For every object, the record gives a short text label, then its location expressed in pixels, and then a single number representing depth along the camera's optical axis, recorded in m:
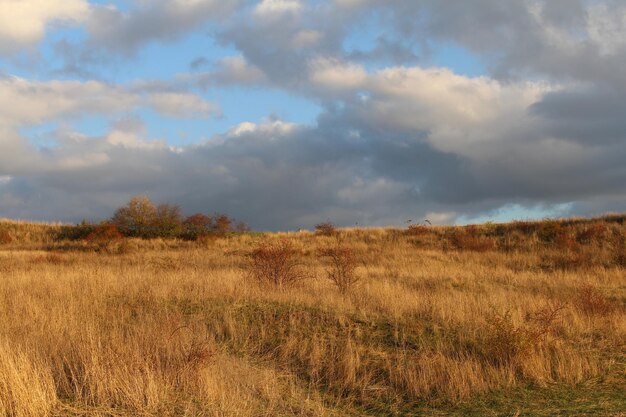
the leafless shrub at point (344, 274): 15.80
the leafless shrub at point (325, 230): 43.78
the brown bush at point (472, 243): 34.09
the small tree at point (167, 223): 43.44
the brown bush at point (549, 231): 35.72
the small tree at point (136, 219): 43.75
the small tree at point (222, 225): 44.53
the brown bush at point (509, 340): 9.46
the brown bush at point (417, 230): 41.58
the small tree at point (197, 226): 43.59
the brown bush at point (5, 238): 45.75
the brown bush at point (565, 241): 31.74
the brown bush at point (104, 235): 41.07
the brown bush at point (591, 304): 13.10
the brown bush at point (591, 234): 33.69
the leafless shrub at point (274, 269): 16.33
